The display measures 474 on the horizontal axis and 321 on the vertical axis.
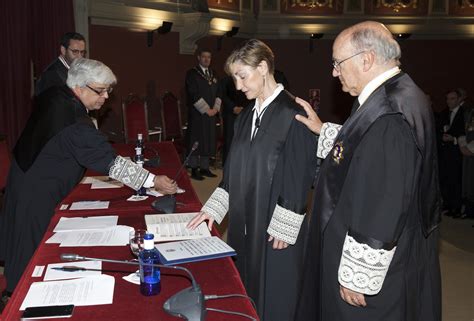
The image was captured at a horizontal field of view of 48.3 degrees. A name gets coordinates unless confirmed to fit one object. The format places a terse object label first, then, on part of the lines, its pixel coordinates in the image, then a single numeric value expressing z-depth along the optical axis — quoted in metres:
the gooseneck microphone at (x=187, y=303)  1.56
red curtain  5.76
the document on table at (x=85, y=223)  2.49
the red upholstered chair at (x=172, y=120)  7.73
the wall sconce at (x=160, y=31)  8.13
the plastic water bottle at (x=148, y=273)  1.76
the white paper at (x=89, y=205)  2.89
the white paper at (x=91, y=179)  3.66
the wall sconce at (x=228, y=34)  9.76
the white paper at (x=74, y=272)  1.91
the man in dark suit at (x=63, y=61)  4.55
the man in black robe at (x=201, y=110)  7.62
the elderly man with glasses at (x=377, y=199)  1.88
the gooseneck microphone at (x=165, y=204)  2.80
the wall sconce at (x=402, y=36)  10.76
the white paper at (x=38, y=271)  1.93
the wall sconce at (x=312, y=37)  10.77
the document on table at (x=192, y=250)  2.04
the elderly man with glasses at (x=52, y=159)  2.81
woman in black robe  2.56
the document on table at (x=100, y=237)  2.27
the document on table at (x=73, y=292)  1.70
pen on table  1.78
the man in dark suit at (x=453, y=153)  6.10
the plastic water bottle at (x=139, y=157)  3.69
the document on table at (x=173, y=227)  2.35
